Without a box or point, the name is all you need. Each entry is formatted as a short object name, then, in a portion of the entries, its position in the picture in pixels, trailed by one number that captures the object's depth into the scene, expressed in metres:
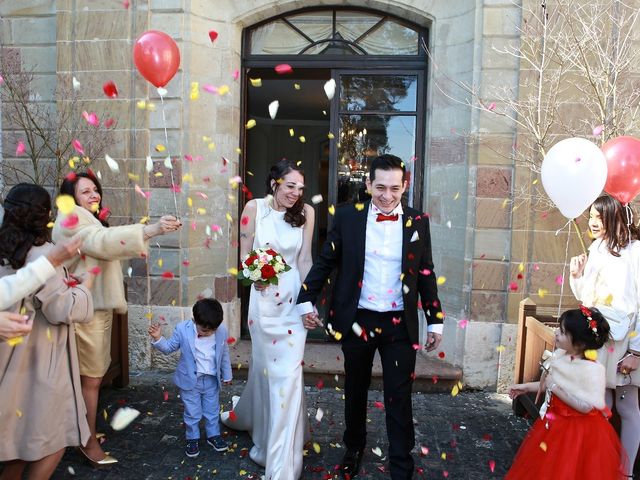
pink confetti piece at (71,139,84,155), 5.61
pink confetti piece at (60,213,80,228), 3.60
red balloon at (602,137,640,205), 3.81
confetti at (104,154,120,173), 5.65
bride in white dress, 3.73
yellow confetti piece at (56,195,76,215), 3.11
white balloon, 3.56
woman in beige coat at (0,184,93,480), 2.96
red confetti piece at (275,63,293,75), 5.20
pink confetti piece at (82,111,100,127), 5.69
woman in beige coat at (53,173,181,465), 3.57
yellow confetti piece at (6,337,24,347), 2.78
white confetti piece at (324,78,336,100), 5.09
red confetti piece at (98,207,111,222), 4.19
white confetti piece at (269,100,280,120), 4.23
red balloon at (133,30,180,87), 4.06
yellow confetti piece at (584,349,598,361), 3.19
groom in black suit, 3.60
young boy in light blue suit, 4.05
